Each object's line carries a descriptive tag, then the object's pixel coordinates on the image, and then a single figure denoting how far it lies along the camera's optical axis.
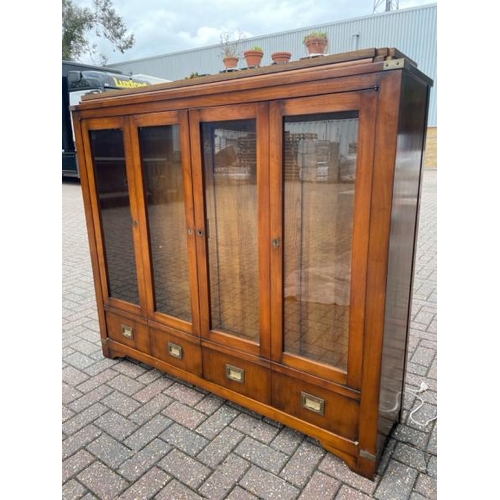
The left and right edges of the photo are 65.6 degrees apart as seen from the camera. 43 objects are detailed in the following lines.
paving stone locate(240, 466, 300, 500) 1.55
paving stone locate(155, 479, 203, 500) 1.55
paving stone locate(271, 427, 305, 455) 1.79
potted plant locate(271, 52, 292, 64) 1.71
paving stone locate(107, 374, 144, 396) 2.25
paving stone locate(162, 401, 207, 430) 1.97
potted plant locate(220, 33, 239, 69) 1.92
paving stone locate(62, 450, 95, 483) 1.67
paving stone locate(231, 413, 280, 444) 1.87
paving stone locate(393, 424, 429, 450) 1.82
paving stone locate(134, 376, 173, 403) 2.19
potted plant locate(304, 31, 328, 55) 1.63
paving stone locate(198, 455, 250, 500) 1.56
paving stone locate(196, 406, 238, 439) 1.90
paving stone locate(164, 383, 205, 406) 2.14
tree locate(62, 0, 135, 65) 14.17
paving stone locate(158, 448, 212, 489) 1.63
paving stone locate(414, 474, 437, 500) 1.54
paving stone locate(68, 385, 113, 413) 2.11
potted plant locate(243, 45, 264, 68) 1.83
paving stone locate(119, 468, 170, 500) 1.56
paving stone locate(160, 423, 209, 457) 1.80
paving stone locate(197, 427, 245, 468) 1.73
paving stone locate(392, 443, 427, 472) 1.69
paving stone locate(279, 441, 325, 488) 1.63
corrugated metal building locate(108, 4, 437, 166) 12.05
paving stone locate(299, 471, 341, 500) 1.54
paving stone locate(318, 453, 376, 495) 1.59
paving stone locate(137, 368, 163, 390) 2.33
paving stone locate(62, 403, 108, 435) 1.95
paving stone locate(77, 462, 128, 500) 1.58
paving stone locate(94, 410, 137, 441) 1.91
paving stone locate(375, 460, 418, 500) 1.55
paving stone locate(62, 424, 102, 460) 1.81
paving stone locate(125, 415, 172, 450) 1.84
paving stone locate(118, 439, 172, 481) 1.67
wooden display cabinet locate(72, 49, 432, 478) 1.41
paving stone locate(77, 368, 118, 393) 2.28
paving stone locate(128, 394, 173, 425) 2.01
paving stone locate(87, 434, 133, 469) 1.74
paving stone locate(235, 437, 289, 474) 1.69
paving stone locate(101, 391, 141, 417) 2.08
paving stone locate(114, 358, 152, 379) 2.42
